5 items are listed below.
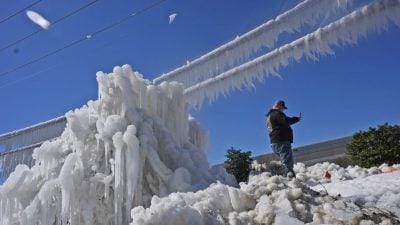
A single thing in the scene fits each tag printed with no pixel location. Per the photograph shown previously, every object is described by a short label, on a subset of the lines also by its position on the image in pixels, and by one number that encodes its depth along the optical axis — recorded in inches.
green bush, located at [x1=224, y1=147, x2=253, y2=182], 497.0
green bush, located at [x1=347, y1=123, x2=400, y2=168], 470.0
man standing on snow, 297.9
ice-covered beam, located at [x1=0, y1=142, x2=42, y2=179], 404.8
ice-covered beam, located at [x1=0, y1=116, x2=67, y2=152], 378.3
